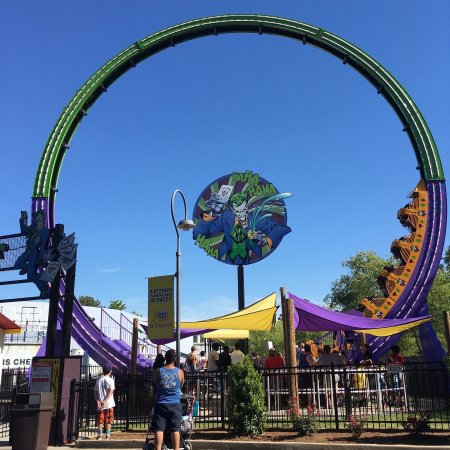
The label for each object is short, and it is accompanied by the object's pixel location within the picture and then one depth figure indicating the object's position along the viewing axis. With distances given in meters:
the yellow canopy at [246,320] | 14.95
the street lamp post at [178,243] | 12.40
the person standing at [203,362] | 20.33
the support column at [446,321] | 15.63
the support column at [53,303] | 12.18
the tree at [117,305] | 102.46
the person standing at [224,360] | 15.07
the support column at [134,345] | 17.25
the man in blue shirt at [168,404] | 7.18
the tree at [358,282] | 47.59
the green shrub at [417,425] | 9.54
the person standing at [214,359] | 15.64
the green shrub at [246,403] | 10.34
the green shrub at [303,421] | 10.09
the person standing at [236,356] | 15.17
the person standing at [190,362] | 15.99
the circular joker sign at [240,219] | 24.06
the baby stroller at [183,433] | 7.95
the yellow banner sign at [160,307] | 12.20
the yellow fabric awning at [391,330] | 15.74
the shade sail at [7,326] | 19.98
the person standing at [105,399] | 11.23
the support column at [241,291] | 23.75
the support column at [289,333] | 12.03
